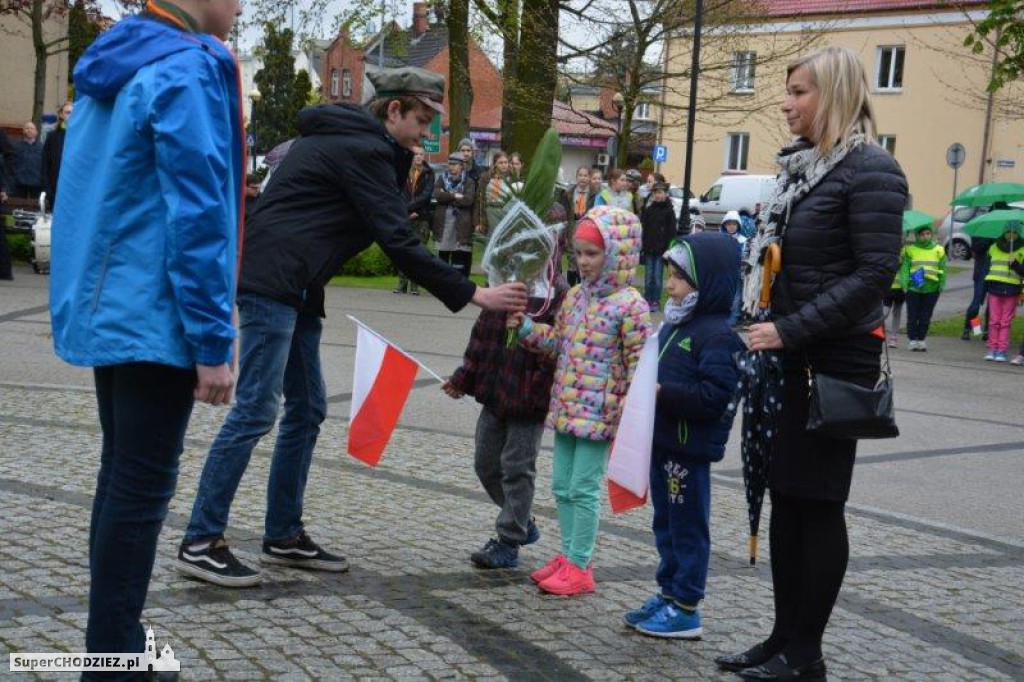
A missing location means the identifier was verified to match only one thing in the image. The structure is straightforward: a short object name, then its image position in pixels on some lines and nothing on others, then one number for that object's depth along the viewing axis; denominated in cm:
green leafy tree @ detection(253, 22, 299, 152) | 8569
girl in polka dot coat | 523
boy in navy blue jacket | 491
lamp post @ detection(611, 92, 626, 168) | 2859
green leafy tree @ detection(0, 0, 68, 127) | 2345
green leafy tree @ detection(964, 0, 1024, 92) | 1698
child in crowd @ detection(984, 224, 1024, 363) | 1641
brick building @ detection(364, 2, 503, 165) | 6600
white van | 4028
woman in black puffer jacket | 420
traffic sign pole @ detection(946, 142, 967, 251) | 3466
